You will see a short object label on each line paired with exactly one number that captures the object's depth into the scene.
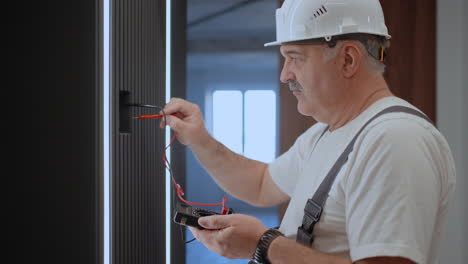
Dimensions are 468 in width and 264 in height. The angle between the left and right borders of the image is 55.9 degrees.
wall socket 1.09
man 0.80
